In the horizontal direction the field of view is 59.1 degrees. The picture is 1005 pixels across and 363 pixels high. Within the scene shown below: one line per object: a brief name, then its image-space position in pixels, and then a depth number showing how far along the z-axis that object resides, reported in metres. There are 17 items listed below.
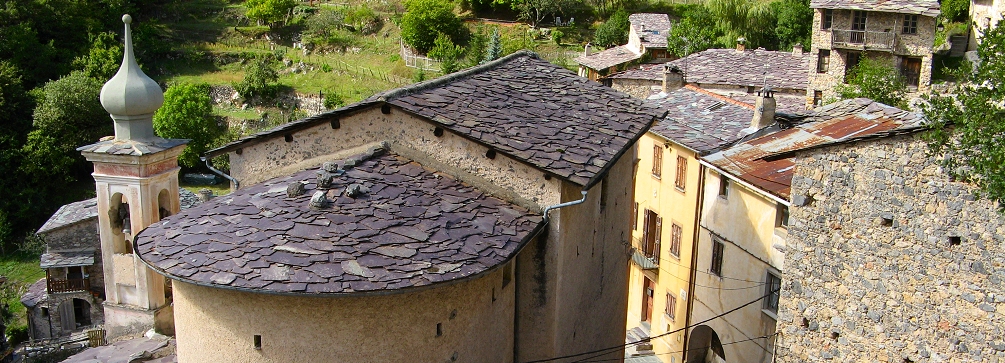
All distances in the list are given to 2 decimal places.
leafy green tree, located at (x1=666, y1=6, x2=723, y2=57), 48.50
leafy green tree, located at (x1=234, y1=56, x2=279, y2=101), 58.47
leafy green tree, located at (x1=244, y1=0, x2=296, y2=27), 67.56
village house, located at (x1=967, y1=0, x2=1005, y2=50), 43.10
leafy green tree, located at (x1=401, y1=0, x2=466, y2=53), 61.03
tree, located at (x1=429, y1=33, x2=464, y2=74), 55.13
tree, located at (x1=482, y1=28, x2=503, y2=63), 50.81
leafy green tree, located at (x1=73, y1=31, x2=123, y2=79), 61.62
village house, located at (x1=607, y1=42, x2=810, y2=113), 36.19
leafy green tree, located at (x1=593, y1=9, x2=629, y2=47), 59.91
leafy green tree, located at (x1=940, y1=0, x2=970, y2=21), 48.09
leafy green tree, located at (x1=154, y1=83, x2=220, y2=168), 52.38
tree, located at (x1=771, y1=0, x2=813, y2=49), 52.84
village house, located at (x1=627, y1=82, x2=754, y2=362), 24.27
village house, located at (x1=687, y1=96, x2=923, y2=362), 16.64
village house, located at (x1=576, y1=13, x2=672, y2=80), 48.47
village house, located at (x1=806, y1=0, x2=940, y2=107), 38.53
